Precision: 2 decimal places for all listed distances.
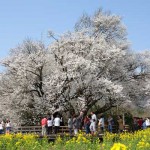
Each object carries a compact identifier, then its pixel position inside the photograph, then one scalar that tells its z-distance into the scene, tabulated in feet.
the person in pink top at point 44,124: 88.84
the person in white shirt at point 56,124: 87.45
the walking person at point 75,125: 82.60
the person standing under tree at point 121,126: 93.48
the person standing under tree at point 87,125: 83.54
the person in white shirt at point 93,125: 80.61
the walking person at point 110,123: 92.64
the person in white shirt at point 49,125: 88.94
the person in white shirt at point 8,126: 96.93
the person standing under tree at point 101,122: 86.89
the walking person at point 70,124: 88.82
